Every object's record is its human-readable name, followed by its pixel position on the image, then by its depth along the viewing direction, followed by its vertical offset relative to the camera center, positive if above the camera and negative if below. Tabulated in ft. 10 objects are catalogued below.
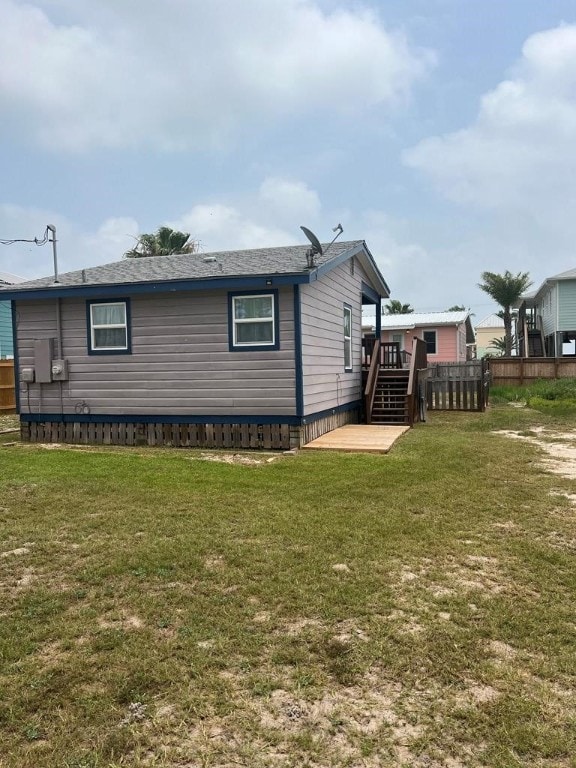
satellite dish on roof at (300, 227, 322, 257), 32.37 +7.58
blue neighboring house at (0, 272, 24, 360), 68.90 +6.08
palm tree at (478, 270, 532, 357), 115.75 +16.23
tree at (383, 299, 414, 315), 170.60 +18.45
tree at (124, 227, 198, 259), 95.40 +22.65
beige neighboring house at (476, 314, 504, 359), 204.44 +11.74
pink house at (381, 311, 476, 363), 95.97 +6.01
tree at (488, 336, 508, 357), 150.71 +5.83
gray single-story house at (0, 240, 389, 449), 31.35 +1.37
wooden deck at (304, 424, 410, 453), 30.07 -4.03
